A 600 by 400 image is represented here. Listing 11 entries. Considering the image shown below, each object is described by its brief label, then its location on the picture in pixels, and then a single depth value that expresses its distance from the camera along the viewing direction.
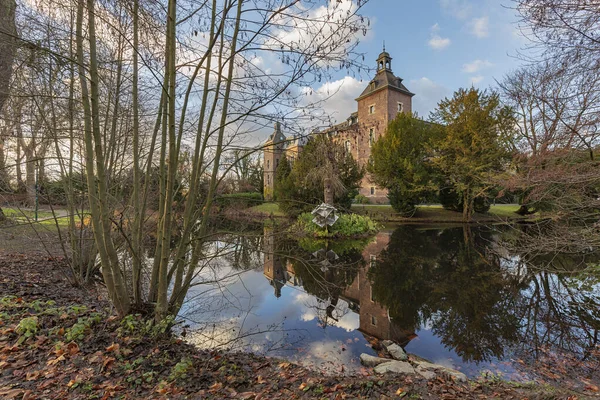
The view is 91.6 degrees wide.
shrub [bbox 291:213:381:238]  12.99
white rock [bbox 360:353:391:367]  3.40
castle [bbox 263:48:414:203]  25.62
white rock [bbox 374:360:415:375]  3.06
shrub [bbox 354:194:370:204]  26.38
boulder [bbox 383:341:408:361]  3.58
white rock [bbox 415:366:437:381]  2.90
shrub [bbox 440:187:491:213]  20.58
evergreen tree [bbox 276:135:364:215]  13.94
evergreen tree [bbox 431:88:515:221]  17.09
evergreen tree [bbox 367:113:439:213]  19.42
